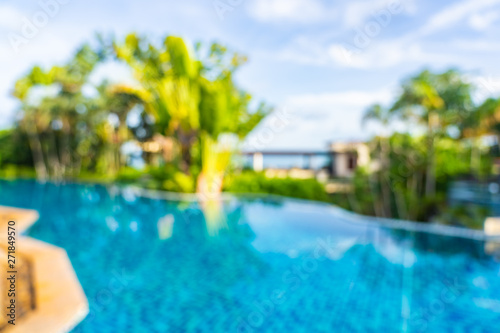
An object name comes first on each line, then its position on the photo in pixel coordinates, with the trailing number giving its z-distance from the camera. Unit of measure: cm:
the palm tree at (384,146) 1195
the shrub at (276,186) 1391
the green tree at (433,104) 1148
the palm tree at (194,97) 1320
